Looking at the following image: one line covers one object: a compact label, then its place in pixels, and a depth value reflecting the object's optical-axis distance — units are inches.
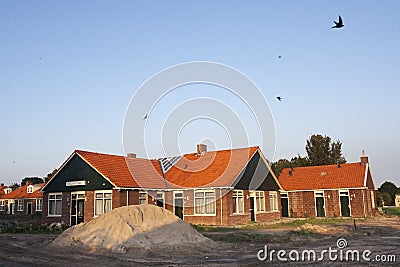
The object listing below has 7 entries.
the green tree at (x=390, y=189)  2390.5
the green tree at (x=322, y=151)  2453.2
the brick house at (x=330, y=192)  1330.0
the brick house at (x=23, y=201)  2125.2
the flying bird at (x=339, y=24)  458.5
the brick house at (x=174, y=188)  1102.4
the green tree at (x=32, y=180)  3675.7
